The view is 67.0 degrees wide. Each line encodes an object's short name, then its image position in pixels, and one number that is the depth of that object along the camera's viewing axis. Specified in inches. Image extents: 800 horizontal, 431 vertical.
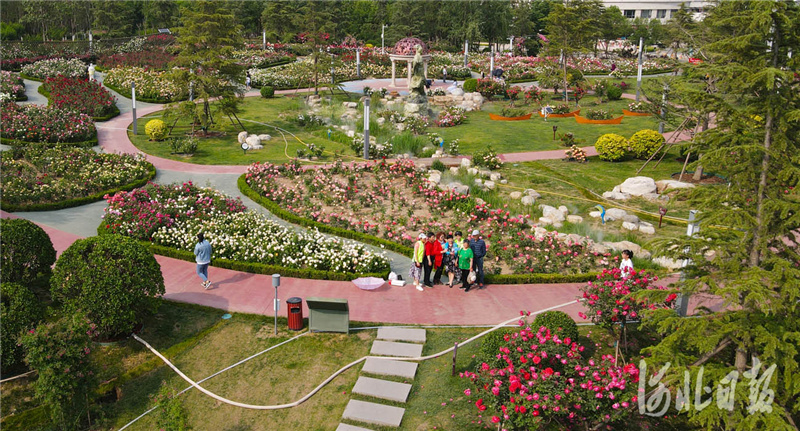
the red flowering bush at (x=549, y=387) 327.3
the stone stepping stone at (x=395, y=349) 443.2
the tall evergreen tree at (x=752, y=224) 294.0
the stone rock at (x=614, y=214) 711.6
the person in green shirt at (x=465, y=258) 534.3
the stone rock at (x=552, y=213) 702.5
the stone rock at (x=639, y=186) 793.6
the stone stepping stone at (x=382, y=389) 395.5
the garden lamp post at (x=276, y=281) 457.1
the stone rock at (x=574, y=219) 701.3
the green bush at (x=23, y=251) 500.7
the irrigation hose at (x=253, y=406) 388.7
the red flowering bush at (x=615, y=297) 413.1
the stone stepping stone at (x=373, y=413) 372.6
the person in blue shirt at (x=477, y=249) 542.0
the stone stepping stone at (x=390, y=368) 420.8
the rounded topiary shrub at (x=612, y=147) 961.5
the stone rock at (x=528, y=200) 749.9
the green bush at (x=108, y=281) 437.4
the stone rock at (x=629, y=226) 683.4
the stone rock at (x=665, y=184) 788.6
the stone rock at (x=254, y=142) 1024.2
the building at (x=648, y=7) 3412.9
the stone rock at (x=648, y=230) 674.8
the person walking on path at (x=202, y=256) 542.3
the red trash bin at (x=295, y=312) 470.6
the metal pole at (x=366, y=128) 895.7
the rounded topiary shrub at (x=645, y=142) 957.8
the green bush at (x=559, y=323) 410.6
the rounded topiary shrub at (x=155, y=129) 1045.8
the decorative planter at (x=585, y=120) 1274.6
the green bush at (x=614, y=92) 1539.1
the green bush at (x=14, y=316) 410.1
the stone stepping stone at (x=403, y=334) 461.7
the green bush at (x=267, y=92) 1496.1
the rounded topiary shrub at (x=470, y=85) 1609.3
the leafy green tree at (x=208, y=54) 1039.6
